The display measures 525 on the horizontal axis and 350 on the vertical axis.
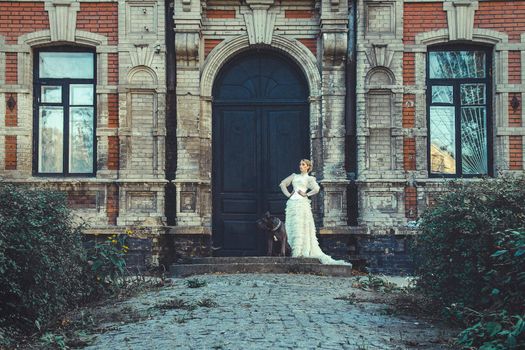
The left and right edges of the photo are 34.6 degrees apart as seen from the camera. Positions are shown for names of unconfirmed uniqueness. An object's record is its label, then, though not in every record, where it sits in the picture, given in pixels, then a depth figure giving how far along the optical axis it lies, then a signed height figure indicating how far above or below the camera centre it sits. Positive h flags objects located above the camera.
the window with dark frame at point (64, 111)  15.94 +1.29
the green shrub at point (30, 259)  8.52 -0.83
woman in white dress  14.66 -0.65
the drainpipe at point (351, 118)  15.70 +1.14
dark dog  14.46 -0.90
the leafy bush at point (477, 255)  7.48 -0.78
